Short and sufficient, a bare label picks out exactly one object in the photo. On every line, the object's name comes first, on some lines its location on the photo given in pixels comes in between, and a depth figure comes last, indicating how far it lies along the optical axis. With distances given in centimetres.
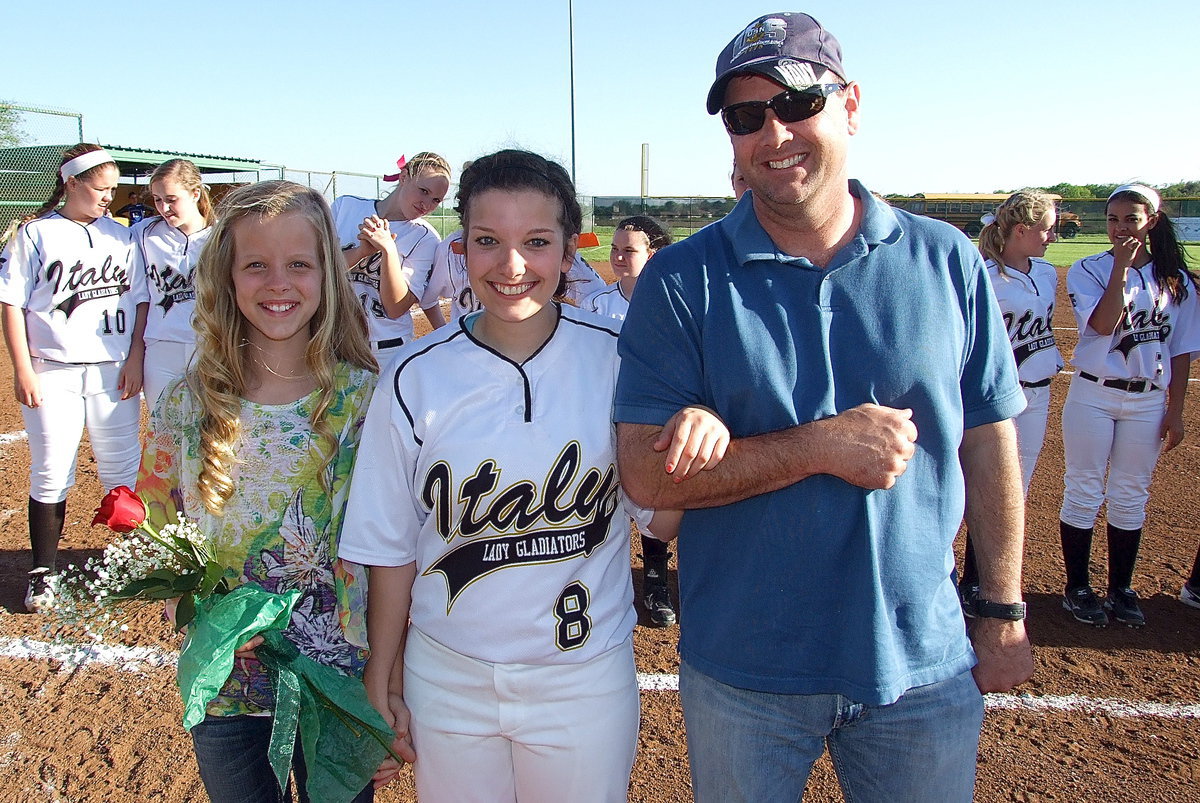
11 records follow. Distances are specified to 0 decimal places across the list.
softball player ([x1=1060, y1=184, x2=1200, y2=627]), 431
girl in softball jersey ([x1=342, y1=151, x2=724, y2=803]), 181
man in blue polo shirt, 169
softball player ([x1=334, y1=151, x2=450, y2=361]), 465
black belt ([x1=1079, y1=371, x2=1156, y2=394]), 430
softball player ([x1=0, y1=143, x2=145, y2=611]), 437
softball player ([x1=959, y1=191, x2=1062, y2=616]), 440
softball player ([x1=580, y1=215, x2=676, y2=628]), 429
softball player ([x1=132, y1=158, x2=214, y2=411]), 481
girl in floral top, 193
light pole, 2541
